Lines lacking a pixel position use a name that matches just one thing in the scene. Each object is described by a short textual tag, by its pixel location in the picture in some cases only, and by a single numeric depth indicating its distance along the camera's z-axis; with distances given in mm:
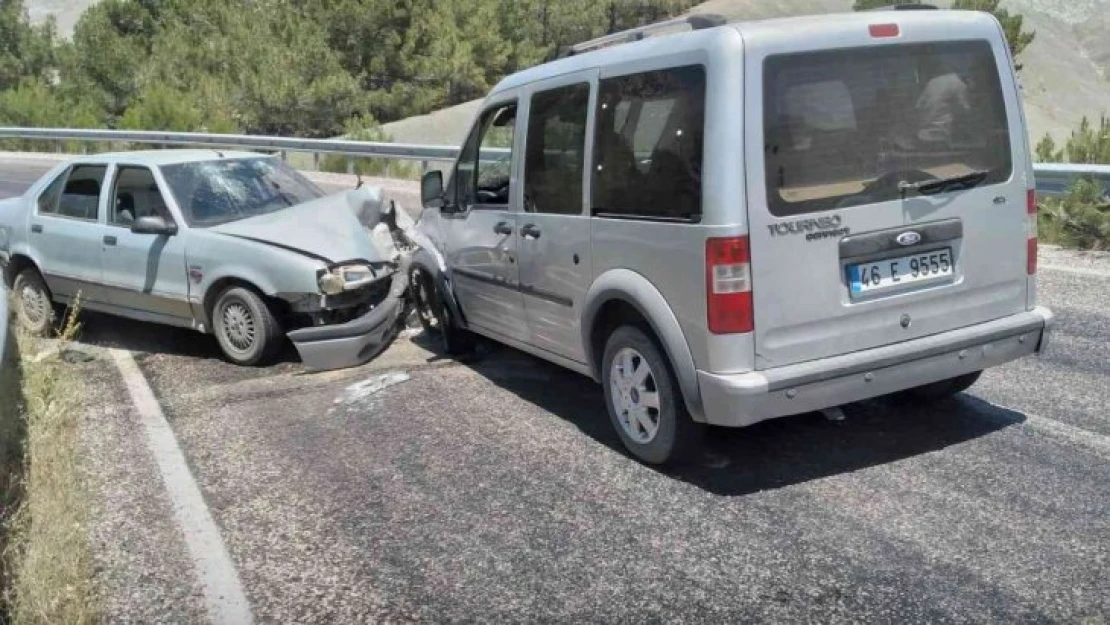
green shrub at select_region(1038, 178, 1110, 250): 10086
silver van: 4551
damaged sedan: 7617
